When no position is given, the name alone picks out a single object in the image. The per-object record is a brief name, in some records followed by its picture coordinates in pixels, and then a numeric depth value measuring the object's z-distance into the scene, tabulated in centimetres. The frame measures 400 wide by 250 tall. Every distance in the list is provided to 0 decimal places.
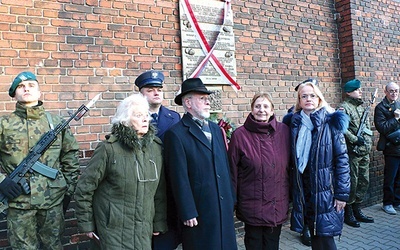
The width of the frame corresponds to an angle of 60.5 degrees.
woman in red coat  291
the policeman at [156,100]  313
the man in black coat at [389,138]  542
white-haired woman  242
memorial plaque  436
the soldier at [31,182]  280
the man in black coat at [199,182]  255
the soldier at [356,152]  481
